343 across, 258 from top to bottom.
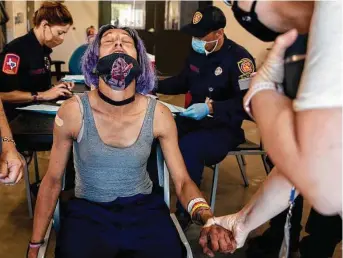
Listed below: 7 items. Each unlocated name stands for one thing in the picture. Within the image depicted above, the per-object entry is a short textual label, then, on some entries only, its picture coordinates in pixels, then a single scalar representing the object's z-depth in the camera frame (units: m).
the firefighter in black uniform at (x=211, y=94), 2.41
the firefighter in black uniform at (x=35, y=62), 2.59
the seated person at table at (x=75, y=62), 4.21
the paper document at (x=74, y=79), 3.39
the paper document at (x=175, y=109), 2.43
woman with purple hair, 1.42
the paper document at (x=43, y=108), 2.31
